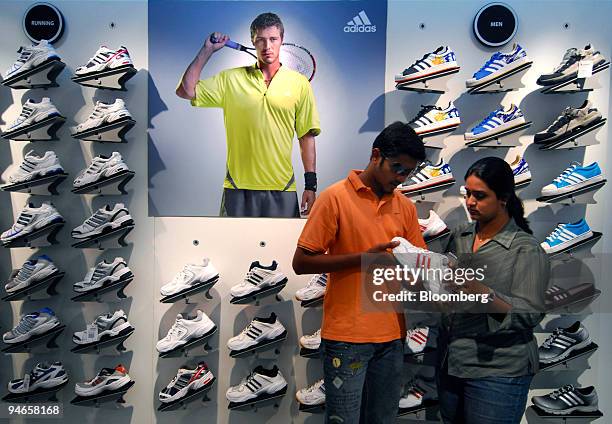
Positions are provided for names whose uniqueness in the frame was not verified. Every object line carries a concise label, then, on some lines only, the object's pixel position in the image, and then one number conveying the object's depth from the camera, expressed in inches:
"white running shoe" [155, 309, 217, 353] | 129.4
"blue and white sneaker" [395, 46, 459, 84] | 124.9
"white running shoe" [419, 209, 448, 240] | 123.9
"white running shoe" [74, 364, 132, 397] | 130.2
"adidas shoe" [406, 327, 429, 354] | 121.9
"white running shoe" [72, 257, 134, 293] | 131.0
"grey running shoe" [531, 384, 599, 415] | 122.9
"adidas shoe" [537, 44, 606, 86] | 124.0
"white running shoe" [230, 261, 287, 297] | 127.9
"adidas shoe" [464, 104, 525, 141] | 125.0
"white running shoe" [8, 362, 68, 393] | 132.4
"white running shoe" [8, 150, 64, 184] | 131.4
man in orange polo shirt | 82.9
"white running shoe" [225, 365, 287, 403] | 128.6
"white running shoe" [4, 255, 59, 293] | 132.4
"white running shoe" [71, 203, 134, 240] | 130.7
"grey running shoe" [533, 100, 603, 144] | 124.2
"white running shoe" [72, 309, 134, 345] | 131.3
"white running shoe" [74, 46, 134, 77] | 129.3
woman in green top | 72.6
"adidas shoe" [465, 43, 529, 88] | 124.6
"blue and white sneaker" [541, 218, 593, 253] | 123.8
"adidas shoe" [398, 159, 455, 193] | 125.6
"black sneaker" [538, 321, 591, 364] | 123.4
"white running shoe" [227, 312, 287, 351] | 129.1
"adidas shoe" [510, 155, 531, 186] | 124.6
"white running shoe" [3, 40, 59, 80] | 130.8
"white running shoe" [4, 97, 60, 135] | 131.7
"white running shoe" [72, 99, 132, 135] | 129.3
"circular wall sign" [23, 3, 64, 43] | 137.4
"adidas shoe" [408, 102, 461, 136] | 126.0
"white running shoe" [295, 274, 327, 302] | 128.0
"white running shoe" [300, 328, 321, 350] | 128.3
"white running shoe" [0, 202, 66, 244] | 131.6
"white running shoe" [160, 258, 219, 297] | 129.6
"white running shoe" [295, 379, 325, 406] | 127.9
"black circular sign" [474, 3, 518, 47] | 132.0
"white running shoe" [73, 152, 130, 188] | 130.3
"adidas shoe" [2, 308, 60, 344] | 132.1
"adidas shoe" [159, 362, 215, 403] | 129.1
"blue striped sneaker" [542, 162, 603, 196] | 124.8
